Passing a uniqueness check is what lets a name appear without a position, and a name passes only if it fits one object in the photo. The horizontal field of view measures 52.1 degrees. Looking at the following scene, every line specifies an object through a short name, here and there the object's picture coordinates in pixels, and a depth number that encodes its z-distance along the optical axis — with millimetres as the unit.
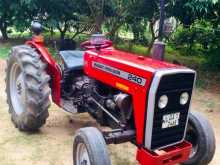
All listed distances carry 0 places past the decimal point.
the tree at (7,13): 6853
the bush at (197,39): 6279
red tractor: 2086
